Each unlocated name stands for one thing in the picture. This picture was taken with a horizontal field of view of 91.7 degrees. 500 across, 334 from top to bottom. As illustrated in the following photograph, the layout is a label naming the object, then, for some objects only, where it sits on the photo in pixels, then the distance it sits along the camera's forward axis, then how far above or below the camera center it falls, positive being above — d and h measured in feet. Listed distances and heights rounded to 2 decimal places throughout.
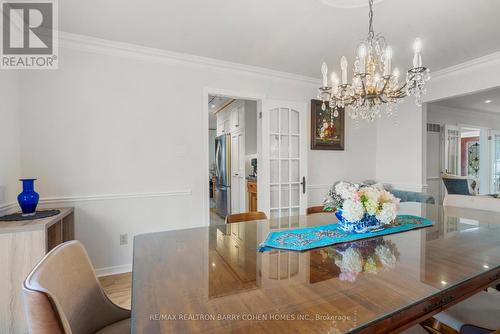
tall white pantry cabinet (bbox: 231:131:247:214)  15.12 -0.49
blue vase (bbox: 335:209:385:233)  4.72 -1.17
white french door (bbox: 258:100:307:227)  11.23 +0.33
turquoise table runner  4.16 -1.35
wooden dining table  2.23 -1.41
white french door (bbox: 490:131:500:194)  20.62 +0.30
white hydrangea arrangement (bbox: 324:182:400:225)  4.53 -0.73
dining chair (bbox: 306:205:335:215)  7.17 -1.34
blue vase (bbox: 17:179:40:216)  6.23 -0.85
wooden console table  5.29 -2.09
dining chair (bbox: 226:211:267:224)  6.40 -1.39
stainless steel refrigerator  17.57 -0.73
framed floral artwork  12.50 +1.92
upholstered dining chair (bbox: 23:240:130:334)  2.03 -1.38
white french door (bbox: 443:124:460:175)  17.51 +1.15
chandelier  5.73 +1.98
